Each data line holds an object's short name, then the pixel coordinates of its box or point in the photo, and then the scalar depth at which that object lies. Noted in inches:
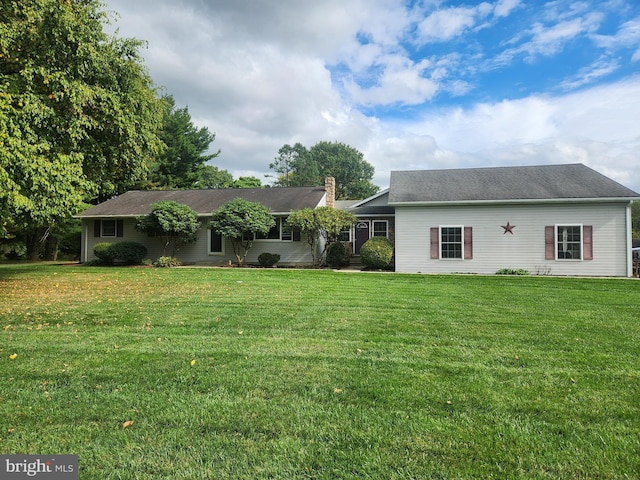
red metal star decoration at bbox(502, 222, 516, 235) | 566.3
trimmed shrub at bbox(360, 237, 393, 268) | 603.8
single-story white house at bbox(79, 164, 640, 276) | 540.4
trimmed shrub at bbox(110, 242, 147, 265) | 695.1
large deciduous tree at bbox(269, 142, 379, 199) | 1983.3
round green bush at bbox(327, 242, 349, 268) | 660.1
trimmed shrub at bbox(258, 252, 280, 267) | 678.5
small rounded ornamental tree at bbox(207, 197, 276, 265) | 646.5
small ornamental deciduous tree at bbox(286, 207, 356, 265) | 628.4
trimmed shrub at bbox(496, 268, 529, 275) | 552.1
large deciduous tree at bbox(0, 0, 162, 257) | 320.2
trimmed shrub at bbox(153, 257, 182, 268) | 676.1
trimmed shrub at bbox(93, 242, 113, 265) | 698.2
